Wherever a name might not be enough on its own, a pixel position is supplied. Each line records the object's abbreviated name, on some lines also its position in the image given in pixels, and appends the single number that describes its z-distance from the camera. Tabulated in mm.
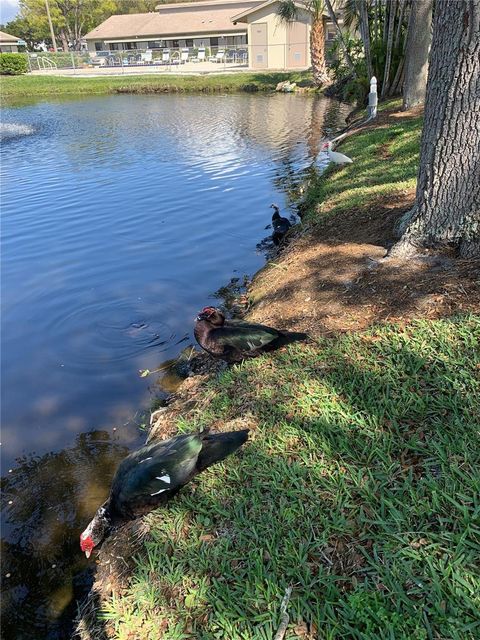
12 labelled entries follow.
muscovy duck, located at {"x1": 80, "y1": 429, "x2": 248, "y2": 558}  2896
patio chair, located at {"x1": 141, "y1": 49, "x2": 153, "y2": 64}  46438
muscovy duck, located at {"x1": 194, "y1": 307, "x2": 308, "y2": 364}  3924
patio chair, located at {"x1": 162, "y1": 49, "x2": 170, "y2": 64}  46094
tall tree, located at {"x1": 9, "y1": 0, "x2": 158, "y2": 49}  62281
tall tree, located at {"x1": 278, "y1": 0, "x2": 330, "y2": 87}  25906
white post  14062
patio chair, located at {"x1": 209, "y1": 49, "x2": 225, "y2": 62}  44762
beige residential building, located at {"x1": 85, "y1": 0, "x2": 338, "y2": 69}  38281
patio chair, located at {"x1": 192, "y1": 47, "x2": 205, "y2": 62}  45875
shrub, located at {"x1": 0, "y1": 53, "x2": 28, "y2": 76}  42156
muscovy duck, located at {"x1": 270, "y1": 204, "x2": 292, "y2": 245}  7887
